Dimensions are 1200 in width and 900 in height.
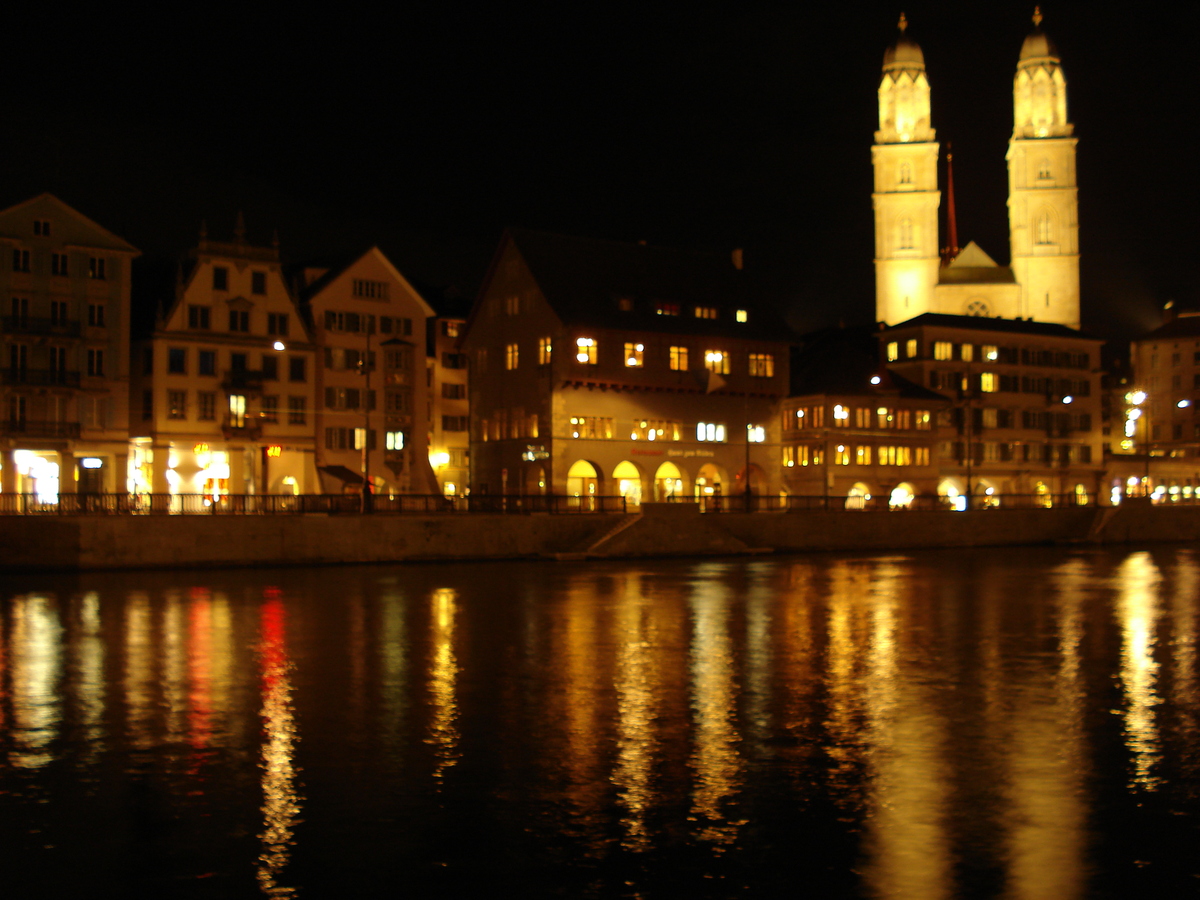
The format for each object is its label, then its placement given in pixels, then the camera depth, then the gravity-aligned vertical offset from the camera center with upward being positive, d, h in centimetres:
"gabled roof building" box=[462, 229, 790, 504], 7038 +706
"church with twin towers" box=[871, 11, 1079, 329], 11450 +2595
